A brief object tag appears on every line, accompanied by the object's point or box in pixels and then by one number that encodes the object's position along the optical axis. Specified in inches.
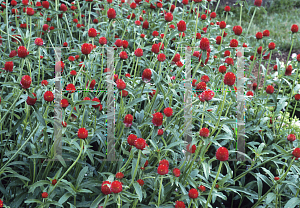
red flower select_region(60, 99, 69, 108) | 61.8
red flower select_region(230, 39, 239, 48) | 93.4
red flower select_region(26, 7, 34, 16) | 97.1
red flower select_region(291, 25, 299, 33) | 103.5
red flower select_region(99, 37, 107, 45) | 87.3
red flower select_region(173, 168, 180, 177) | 60.7
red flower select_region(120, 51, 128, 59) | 79.2
